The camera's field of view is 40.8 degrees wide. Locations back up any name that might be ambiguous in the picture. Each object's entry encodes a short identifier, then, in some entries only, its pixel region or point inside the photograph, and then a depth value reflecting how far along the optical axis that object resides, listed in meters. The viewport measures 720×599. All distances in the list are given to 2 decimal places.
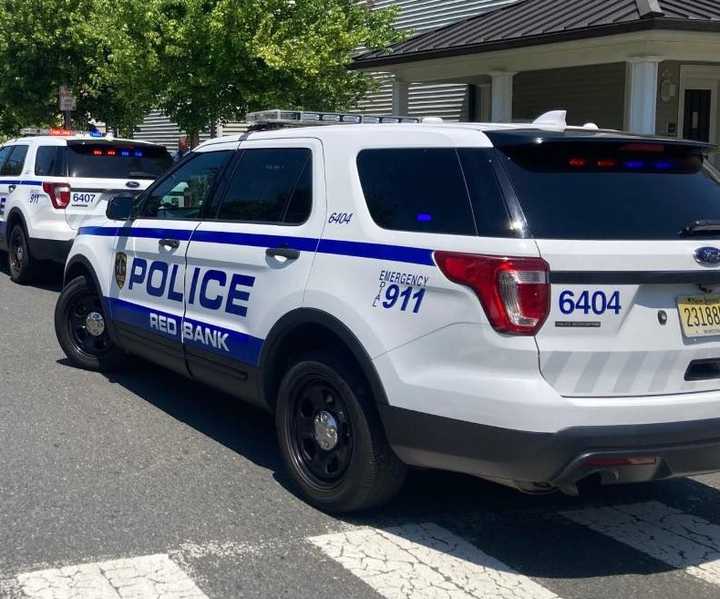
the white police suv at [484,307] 3.81
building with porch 10.31
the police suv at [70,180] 11.03
